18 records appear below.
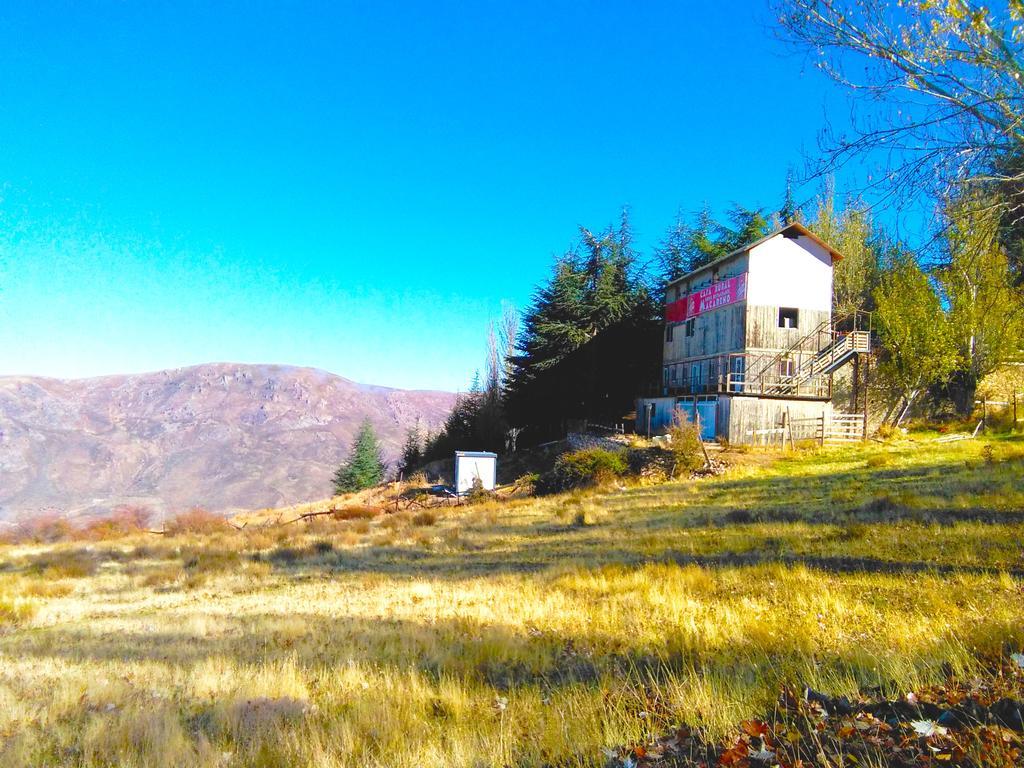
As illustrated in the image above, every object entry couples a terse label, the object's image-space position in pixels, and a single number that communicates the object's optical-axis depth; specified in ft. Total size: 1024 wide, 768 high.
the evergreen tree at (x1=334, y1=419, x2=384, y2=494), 176.55
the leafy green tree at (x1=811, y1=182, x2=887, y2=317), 130.13
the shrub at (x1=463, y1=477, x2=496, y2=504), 90.02
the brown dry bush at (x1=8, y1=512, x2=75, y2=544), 82.94
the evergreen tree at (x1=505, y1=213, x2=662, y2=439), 129.80
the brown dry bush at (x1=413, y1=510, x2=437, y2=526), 71.10
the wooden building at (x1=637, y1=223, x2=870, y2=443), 95.14
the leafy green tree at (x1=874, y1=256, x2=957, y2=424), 102.53
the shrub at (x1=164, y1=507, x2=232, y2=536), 81.66
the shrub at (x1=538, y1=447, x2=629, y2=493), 82.84
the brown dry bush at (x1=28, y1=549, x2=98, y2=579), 49.26
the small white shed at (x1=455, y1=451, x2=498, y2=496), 100.94
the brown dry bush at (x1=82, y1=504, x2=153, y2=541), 83.66
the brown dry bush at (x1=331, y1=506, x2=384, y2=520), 88.17
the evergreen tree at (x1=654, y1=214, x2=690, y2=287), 154.51
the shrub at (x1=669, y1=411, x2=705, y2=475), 79.25
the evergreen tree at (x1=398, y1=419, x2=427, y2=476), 168.61
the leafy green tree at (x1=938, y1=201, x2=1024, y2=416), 95.51
